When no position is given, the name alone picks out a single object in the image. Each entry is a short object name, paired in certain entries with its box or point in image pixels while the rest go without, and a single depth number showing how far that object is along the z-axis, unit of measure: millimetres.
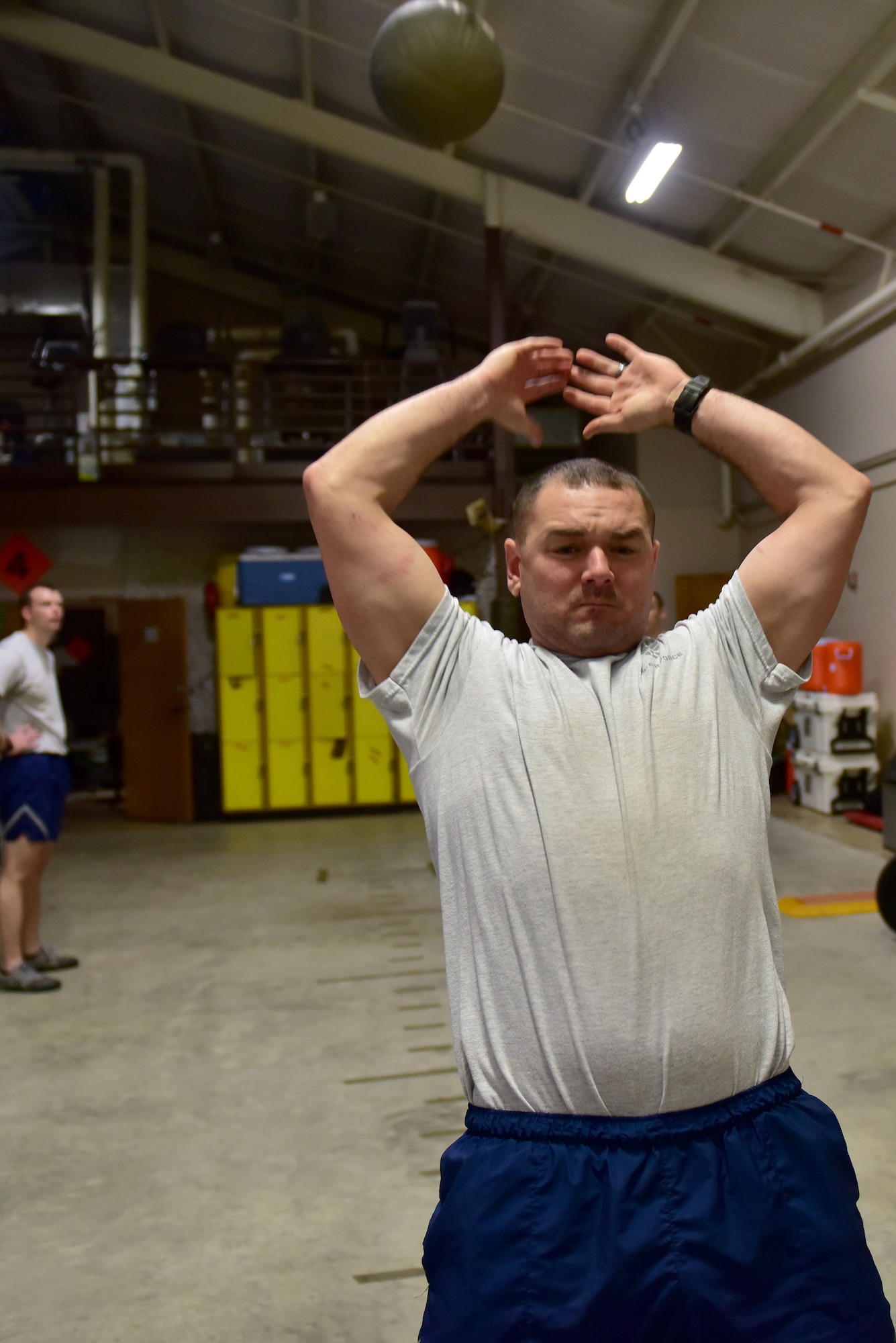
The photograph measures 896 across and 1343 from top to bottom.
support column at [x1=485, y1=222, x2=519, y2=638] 6977
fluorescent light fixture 6184
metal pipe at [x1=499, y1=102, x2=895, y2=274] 6453
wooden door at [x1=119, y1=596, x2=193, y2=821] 8703
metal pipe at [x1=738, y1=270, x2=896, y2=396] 6691
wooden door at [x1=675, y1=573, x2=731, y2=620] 9727
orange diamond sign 8297
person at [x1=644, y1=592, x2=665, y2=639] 4090
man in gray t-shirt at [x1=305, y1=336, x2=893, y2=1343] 1016
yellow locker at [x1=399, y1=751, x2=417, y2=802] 8797
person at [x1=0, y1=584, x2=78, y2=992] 4012
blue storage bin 8672
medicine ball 3385
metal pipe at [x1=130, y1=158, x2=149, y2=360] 9586
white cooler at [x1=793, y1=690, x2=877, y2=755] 7473
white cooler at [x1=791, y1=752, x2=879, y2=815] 7523
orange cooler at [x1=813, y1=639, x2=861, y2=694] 7461
